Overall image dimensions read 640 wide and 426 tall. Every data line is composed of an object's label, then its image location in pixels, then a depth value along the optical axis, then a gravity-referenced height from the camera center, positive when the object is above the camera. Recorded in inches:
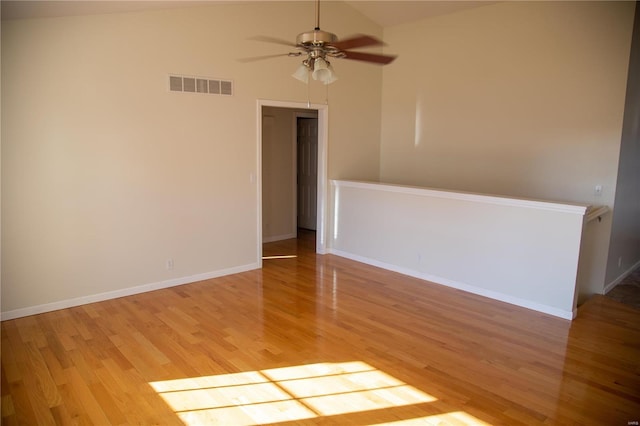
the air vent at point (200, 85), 180.9 +30.6
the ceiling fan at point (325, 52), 108.6 +28.4
